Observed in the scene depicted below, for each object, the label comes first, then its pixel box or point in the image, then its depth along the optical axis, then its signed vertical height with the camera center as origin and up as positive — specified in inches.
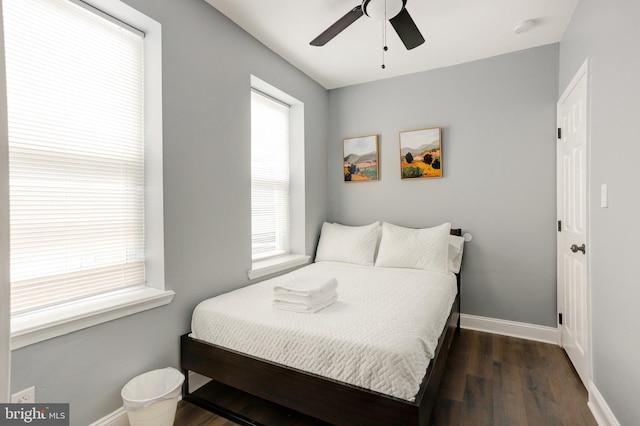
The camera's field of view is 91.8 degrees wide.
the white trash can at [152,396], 57.8 -37.4
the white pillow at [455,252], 113.4 -16.3
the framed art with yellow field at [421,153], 124.0 +22.6
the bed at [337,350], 51.9 -27.5
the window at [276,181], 113.6 +11.6
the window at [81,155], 55.6 +11.6
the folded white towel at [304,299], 69.7 -20.7
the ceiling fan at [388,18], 67.3 +43.9
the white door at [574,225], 77.5 -5.2
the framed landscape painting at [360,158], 136.8 +22.7
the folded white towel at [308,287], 70.1 -18.1
